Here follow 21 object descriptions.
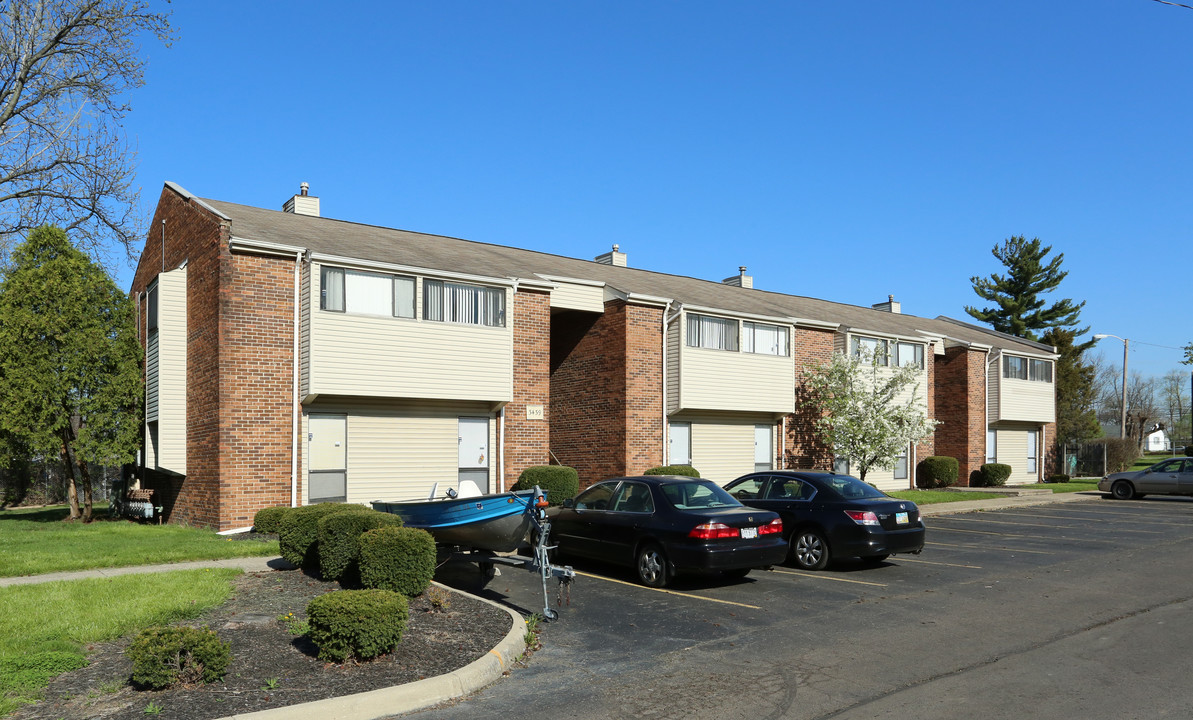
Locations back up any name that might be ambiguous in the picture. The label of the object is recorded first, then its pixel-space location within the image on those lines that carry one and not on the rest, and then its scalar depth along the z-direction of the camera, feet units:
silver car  98.07
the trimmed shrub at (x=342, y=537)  35.83
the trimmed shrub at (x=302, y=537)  39.45
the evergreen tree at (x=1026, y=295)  211.82
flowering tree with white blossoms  90.79
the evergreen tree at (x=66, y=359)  64.39
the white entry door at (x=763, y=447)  89.76
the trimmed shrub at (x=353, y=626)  24.04
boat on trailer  34.94
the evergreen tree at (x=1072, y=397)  164.66
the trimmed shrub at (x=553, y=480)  66.85
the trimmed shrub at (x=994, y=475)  117.70
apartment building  60.03
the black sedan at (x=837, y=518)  43.93
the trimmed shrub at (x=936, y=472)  111.65
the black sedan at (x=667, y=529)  38.09
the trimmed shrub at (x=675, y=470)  72.54
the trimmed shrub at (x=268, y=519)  48.44
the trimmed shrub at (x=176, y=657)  21.80
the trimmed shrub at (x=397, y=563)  31.40
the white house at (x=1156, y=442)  331.98
